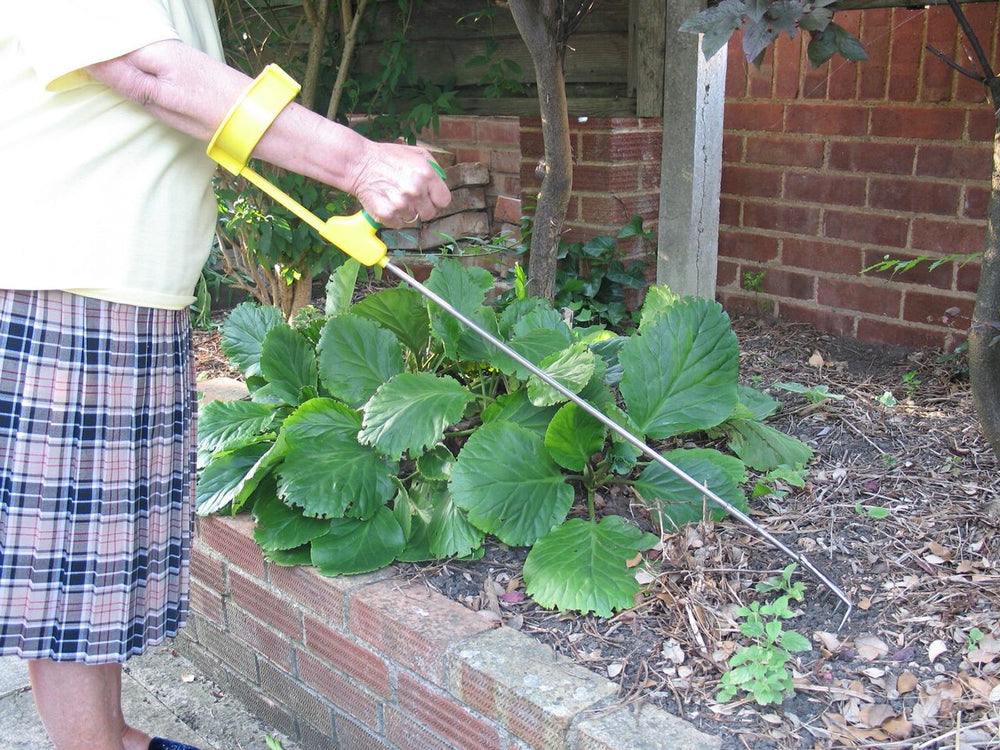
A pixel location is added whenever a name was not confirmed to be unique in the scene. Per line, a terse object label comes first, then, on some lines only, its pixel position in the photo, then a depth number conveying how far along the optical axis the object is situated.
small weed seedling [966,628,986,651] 1.56
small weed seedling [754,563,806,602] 1.69
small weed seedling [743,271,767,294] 3.33
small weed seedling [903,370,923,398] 2.67
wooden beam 2.01
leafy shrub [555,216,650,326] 3.23
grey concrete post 2.95
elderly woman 1.39
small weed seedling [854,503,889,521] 1.96
